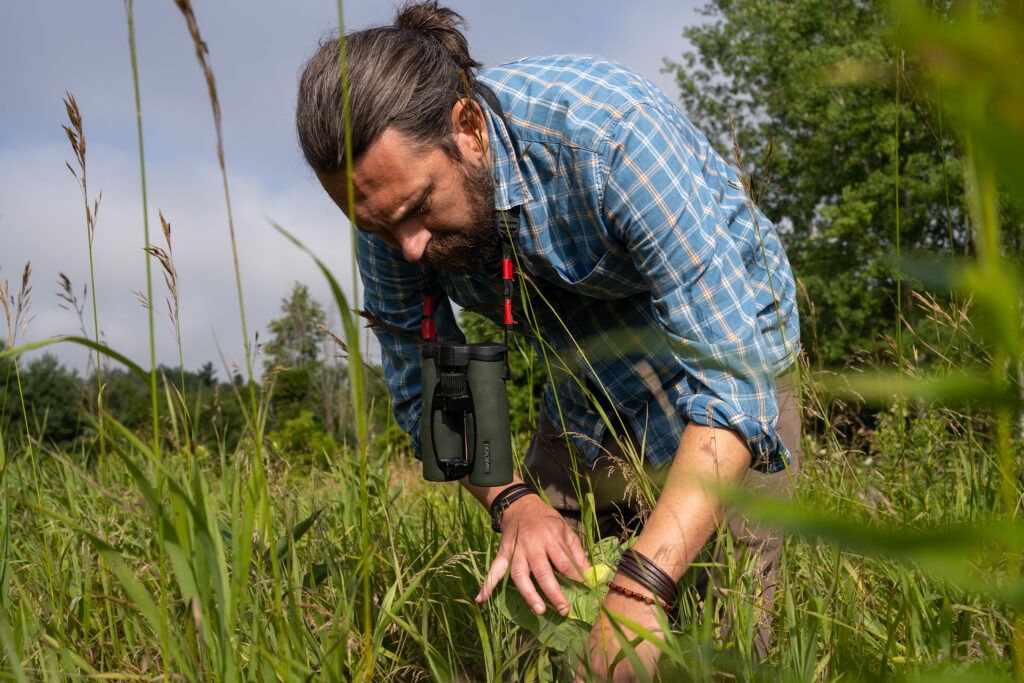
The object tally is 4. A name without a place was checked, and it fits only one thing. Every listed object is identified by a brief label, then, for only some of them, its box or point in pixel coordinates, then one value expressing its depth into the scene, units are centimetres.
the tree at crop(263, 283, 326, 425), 1827
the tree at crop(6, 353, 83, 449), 1317
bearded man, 149
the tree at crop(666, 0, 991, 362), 1783
